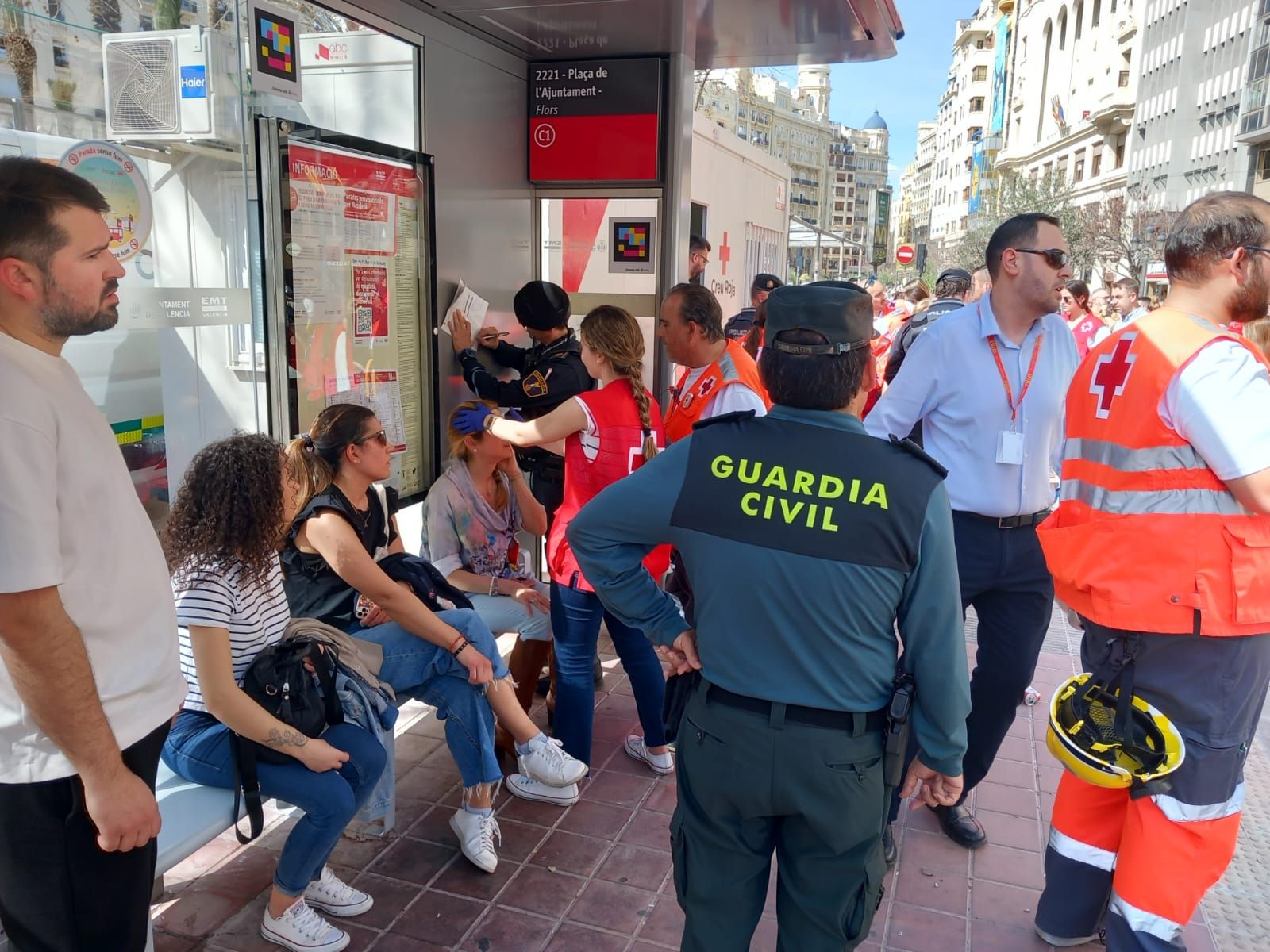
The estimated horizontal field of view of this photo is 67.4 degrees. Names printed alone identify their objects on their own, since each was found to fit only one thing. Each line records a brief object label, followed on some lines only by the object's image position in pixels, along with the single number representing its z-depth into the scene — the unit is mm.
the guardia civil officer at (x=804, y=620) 1822
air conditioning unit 2938
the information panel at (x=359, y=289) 3684
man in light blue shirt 3139
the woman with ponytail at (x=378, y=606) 3129
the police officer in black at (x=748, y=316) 7629
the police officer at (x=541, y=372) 4500
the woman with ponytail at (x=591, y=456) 3443
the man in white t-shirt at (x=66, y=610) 1632
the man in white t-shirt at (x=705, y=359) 3885
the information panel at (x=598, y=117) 5152
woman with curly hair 2518
